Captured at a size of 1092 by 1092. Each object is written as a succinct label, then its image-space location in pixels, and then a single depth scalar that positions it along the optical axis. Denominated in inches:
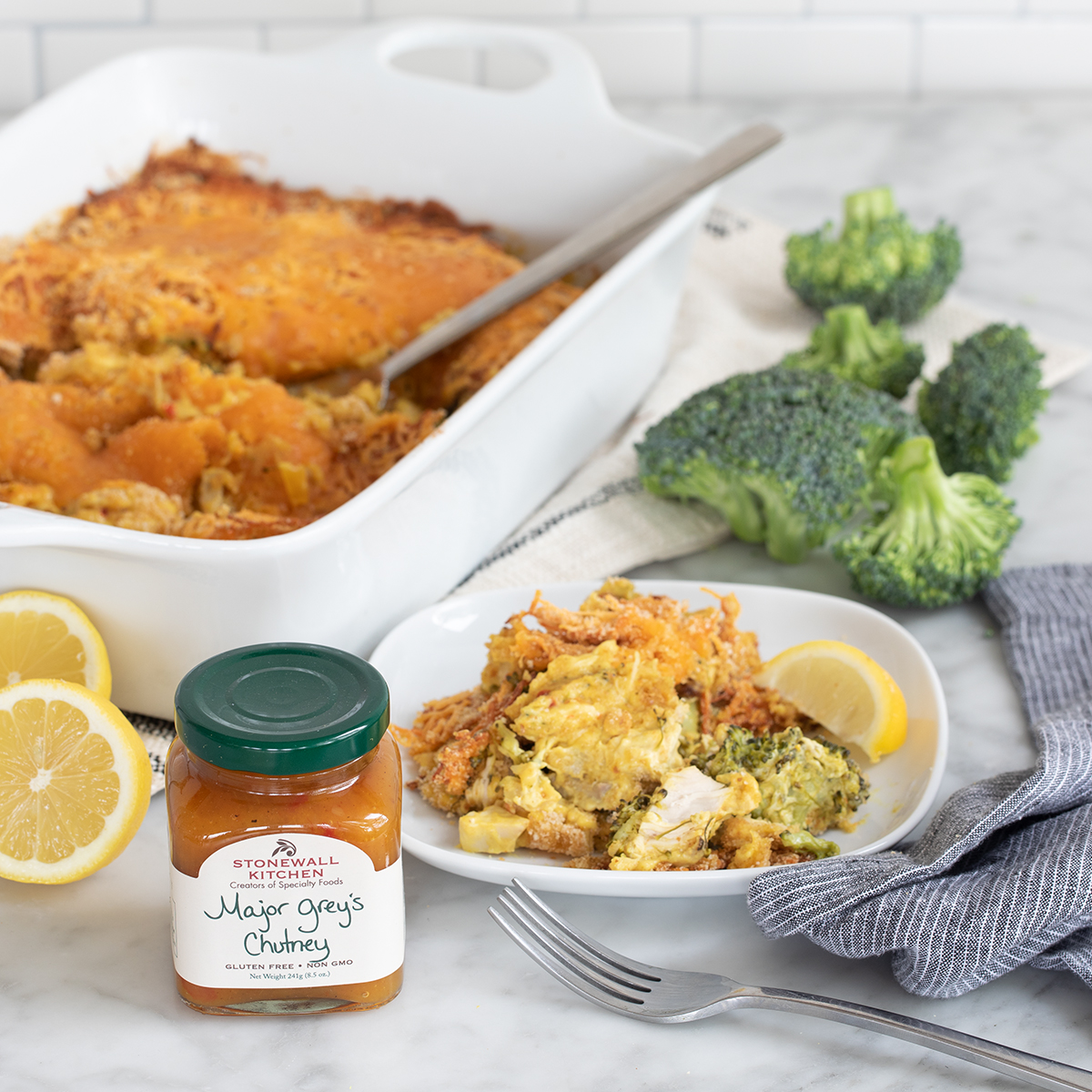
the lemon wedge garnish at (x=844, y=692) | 54.2
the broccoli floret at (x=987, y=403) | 61.2
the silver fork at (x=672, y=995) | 49.5
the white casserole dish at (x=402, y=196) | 54.0
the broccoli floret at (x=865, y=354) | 63.9
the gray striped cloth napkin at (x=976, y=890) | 50.8
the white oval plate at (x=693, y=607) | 51.5
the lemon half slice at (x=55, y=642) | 54.3
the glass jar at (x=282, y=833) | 49.4
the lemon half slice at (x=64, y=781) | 52.1
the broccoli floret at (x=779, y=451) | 59.1
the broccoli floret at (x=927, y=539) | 58.3
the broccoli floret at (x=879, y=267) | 66.7
